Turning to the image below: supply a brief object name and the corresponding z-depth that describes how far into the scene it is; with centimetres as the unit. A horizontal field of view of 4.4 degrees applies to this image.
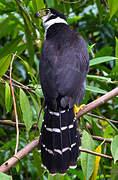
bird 434
